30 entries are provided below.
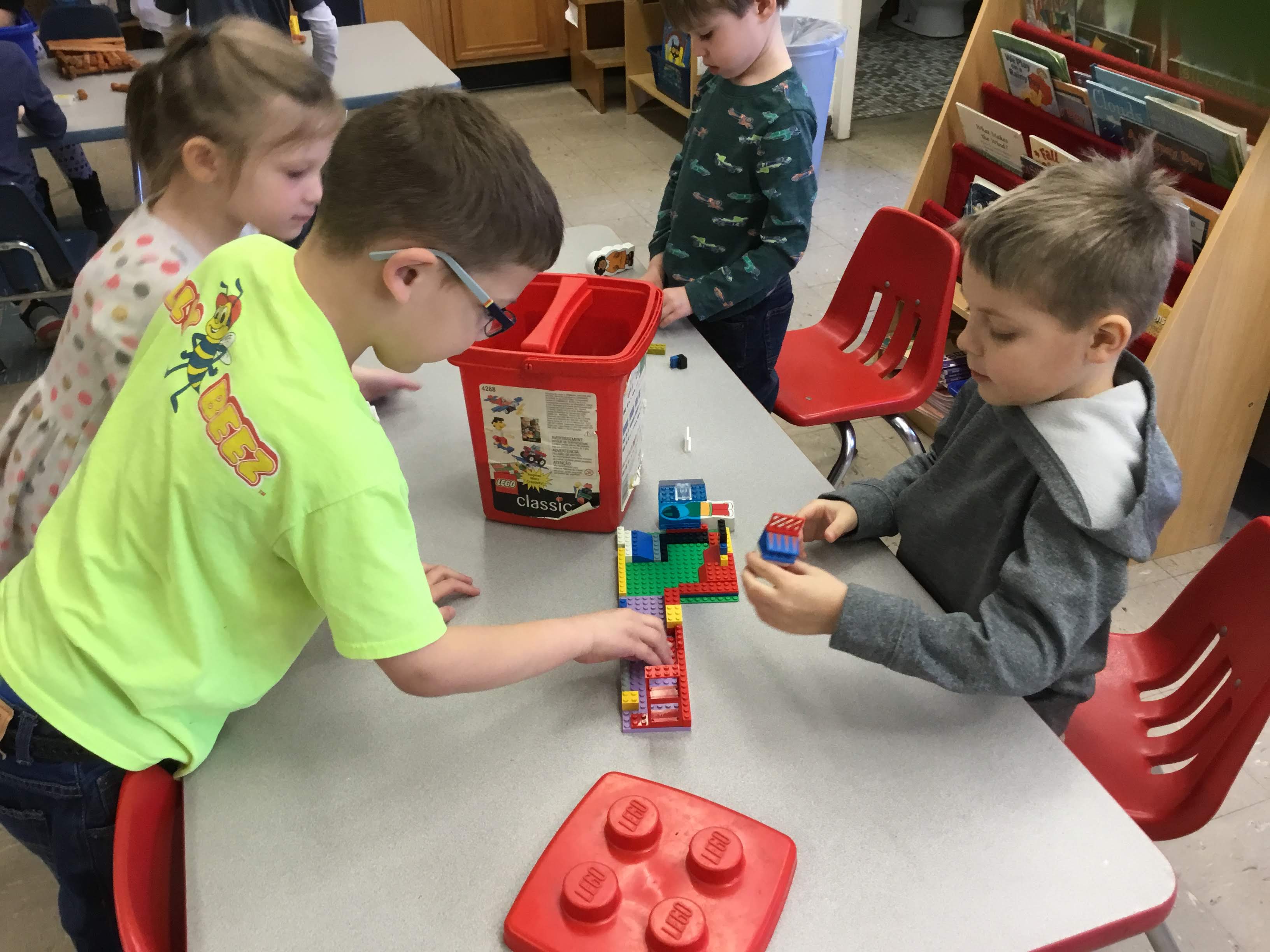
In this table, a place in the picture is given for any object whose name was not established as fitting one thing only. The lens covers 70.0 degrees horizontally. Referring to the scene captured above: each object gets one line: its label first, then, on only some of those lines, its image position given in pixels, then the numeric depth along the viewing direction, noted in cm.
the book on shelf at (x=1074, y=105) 206
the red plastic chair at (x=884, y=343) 173
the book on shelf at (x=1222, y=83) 182
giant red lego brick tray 70
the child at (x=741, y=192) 155
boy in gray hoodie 87
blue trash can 350
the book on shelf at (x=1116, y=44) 205
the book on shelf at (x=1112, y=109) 190
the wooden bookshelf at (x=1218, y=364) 177
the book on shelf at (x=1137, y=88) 181
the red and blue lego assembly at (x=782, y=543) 98
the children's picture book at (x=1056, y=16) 222
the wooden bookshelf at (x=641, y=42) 455
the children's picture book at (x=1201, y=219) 179
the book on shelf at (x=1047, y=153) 202
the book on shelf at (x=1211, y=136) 172
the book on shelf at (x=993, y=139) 224
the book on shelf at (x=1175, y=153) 184
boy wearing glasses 73
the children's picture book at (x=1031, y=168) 219
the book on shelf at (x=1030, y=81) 216
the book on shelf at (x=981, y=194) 234
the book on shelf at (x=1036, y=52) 209
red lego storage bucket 100
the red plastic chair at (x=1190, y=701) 100
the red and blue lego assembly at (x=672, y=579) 88
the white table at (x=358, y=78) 265
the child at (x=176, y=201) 117
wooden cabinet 479
